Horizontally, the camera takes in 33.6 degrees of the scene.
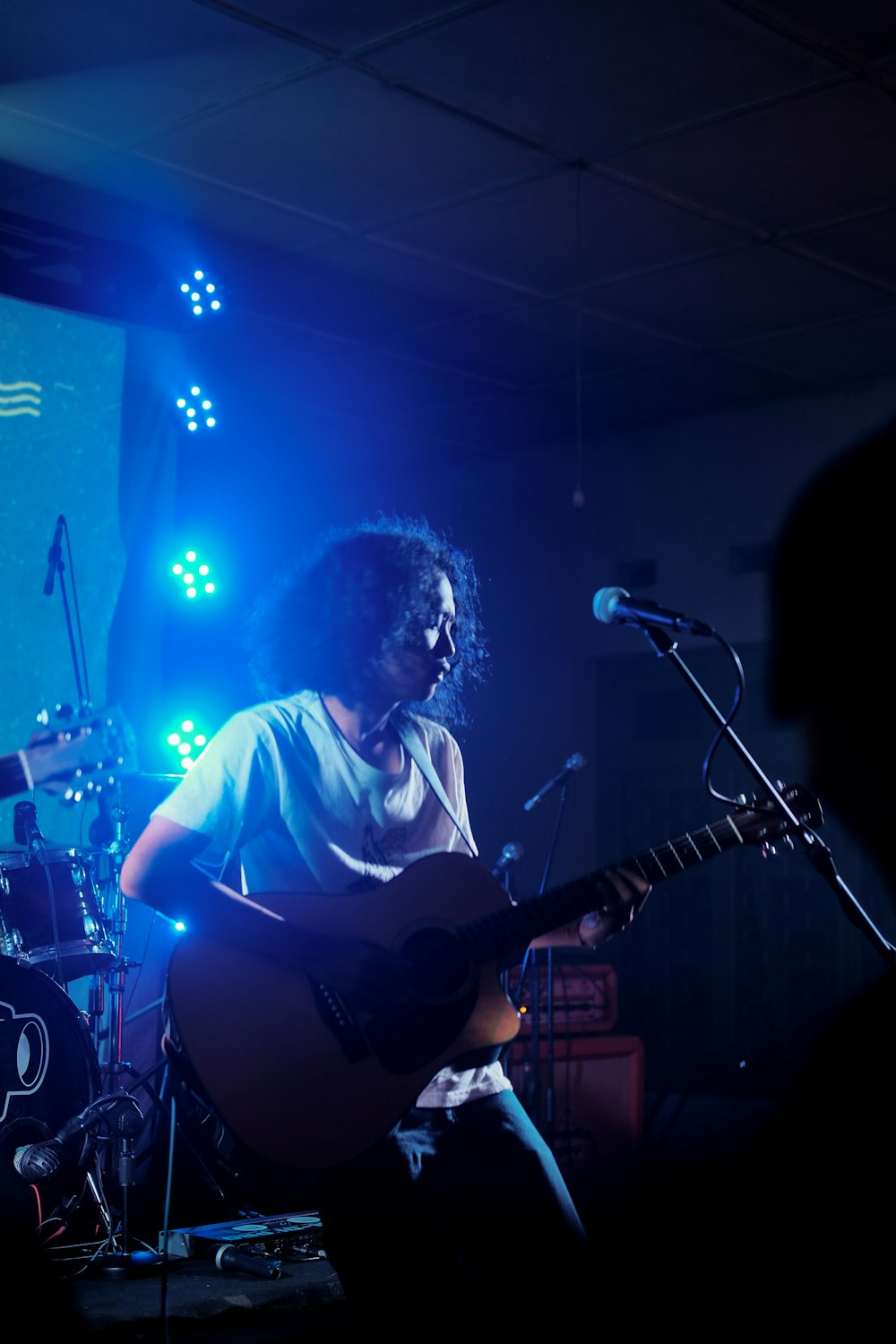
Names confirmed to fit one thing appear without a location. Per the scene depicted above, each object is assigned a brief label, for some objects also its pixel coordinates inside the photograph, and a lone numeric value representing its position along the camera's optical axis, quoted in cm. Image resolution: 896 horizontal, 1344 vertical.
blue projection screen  484
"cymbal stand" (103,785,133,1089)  464
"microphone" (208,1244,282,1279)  419
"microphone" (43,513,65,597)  494
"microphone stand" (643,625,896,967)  235
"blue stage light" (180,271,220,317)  514
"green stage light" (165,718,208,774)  514
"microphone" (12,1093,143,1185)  425
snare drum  445
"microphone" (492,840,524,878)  518
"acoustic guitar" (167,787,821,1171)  244
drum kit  434
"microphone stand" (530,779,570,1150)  538
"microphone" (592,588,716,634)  261
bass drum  435
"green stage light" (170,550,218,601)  521
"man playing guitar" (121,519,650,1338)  234
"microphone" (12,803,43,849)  454
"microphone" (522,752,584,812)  522
